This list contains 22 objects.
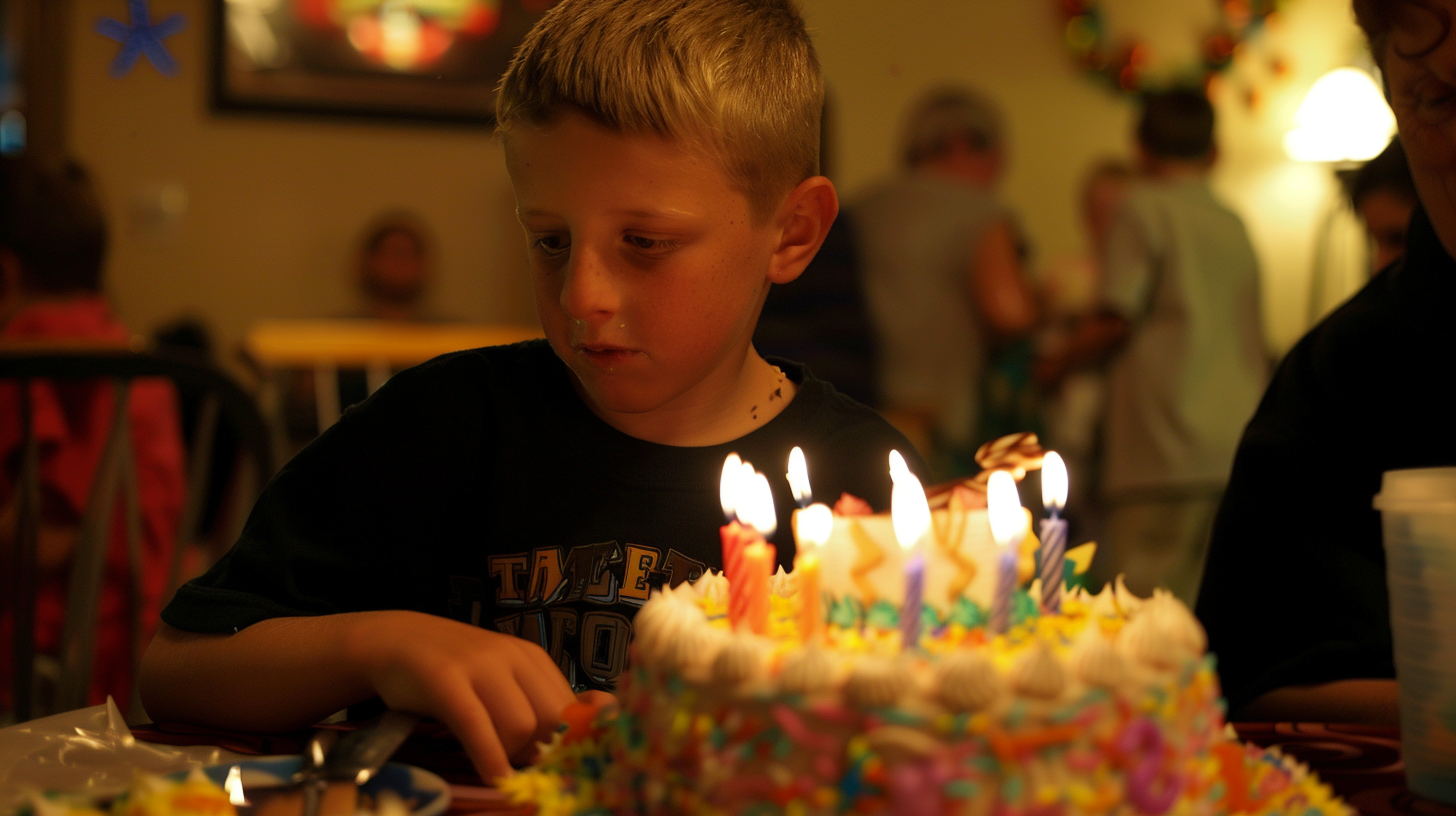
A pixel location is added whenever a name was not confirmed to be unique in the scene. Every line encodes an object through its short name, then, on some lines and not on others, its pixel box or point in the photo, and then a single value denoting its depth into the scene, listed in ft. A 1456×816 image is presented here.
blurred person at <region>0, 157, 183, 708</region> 6.01
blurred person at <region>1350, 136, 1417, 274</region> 6.82
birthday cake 1.59
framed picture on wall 15.74
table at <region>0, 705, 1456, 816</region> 2.08
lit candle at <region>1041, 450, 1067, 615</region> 1.96
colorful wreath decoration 17.26
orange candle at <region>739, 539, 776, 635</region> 1.83
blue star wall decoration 10.82
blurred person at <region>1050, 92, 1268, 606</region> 10.39
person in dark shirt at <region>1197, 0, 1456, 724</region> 2.98
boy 2.45
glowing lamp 16.07
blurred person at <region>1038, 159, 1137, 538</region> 12.85
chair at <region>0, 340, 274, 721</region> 4.68
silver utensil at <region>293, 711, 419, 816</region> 1.86
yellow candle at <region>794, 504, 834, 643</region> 1.82
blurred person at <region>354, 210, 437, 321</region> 15.57
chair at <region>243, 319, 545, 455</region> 9.75
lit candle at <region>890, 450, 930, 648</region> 1.73
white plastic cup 2.00
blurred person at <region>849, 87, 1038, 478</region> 10.12
